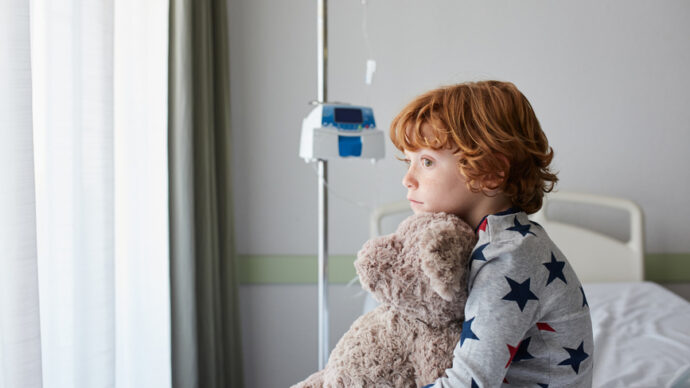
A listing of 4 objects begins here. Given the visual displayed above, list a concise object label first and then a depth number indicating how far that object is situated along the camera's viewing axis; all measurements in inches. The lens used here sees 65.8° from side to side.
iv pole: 65.7
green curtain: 63.9
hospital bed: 55.1
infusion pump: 59.9
